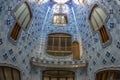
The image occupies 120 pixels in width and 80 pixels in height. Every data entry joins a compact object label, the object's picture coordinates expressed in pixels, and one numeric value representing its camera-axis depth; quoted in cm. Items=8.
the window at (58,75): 571
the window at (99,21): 451
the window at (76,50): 575
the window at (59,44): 592
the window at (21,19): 460
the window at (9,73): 443
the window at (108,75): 424
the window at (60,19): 625
